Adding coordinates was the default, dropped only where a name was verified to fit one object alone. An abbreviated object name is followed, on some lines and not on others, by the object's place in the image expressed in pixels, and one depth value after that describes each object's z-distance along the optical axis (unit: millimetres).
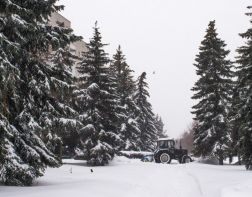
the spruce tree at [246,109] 25141
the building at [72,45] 67106
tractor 38312
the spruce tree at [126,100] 49750
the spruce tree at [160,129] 102112
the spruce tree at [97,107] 32094
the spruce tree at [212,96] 37000
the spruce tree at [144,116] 58969
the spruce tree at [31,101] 13836
